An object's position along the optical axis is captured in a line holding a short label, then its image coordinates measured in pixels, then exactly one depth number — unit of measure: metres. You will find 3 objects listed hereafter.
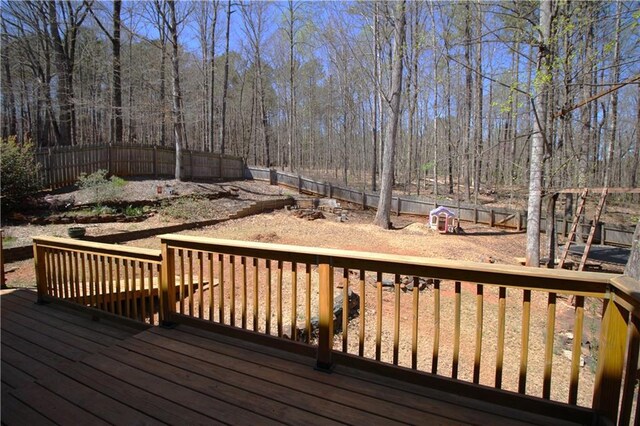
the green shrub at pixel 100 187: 10.80
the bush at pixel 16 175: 9.16
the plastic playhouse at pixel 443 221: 14.56
